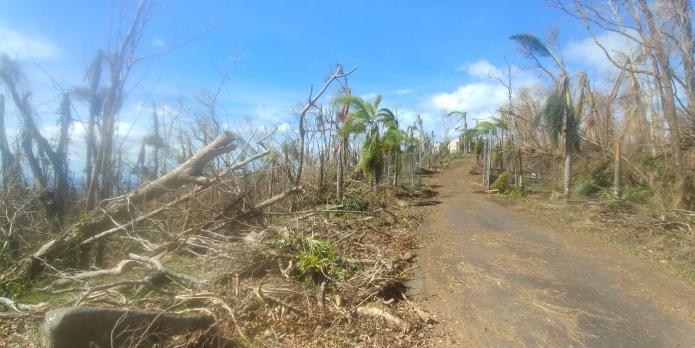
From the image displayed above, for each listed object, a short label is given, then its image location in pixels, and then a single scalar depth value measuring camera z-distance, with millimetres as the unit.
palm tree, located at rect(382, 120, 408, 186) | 14878
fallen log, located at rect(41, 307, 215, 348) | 3426
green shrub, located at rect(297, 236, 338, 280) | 5512
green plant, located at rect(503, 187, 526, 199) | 14393
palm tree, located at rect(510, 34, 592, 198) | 12867
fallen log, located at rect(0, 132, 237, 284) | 5941
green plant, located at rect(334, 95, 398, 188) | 13789
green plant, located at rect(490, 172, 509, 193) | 15844
